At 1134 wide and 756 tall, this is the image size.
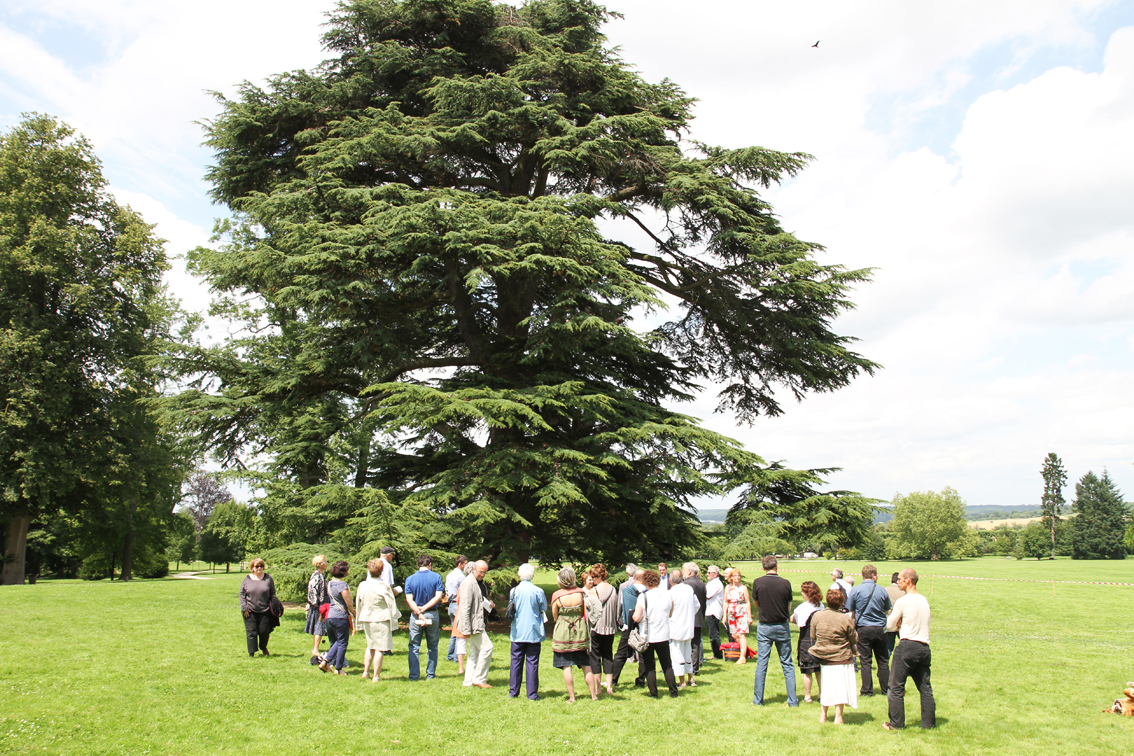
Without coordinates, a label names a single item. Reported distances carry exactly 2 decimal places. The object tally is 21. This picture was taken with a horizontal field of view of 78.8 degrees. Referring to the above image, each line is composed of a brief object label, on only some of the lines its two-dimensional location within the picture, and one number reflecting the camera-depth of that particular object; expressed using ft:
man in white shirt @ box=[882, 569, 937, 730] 23.88
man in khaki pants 29.45
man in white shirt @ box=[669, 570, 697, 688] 29.86
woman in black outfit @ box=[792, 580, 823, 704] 27.96
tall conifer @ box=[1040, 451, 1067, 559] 333.62
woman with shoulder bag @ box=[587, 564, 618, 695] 28.45
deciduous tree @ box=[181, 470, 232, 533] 205.58
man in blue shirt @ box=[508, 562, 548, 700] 27.84
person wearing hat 31.24
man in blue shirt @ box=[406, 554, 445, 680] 30.71
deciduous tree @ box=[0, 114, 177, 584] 84.17
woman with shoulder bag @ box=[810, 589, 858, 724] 24.48
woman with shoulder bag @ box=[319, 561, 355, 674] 30.81
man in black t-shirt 28.04
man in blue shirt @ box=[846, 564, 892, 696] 29.17
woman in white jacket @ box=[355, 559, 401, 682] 30.12
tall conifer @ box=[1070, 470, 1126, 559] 301.63
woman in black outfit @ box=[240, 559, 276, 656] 33.78
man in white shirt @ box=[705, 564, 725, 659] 38.11
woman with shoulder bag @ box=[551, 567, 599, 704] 27.40
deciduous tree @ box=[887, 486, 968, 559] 301.63
